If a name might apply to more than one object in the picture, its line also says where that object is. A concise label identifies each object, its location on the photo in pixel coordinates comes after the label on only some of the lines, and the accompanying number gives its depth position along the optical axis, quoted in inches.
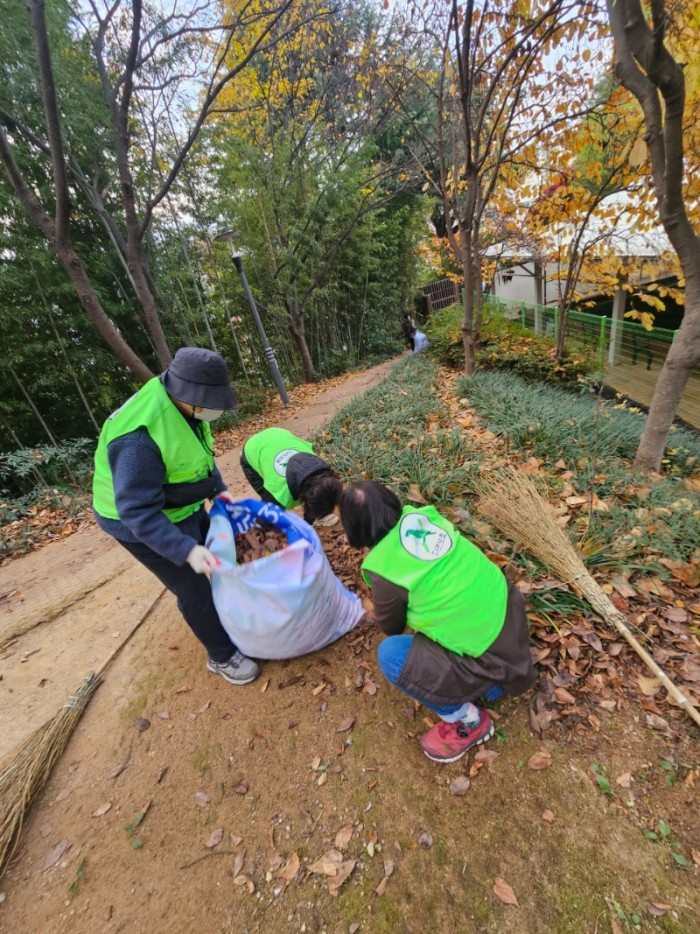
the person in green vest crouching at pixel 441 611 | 54.3
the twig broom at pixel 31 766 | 58.4
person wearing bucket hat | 56.6
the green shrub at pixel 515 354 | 235.8
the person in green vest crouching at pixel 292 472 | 80.9
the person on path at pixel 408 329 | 546.4
